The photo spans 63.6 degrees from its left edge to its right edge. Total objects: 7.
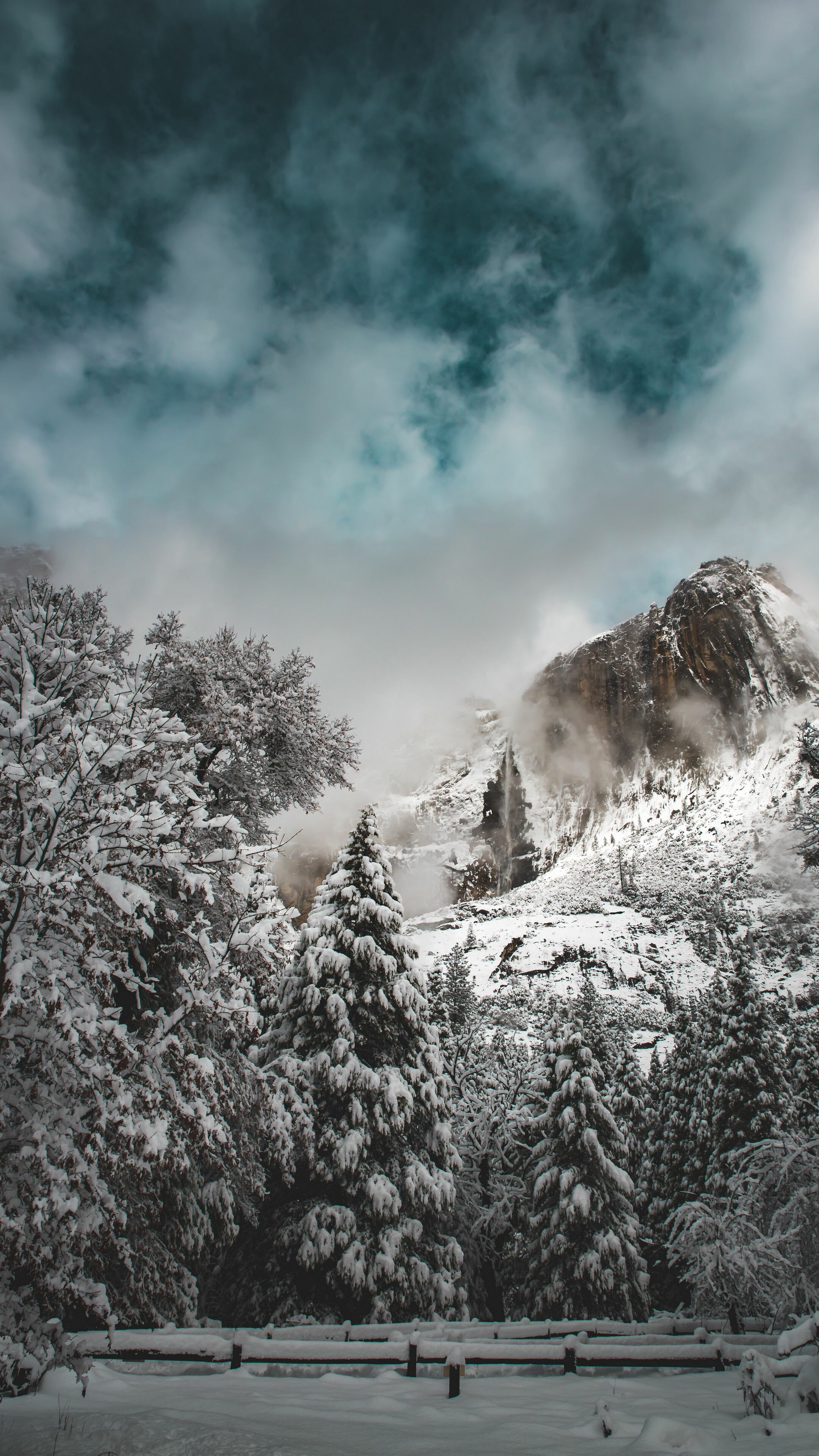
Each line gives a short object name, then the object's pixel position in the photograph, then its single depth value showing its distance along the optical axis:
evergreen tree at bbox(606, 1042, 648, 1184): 27.12
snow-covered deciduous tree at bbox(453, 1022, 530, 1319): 15.30
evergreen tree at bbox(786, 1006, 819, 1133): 17.42
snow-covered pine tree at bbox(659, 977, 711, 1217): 20.45
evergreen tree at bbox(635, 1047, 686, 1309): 21.11
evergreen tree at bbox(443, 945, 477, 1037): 27.34
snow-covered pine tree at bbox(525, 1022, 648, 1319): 15.80
